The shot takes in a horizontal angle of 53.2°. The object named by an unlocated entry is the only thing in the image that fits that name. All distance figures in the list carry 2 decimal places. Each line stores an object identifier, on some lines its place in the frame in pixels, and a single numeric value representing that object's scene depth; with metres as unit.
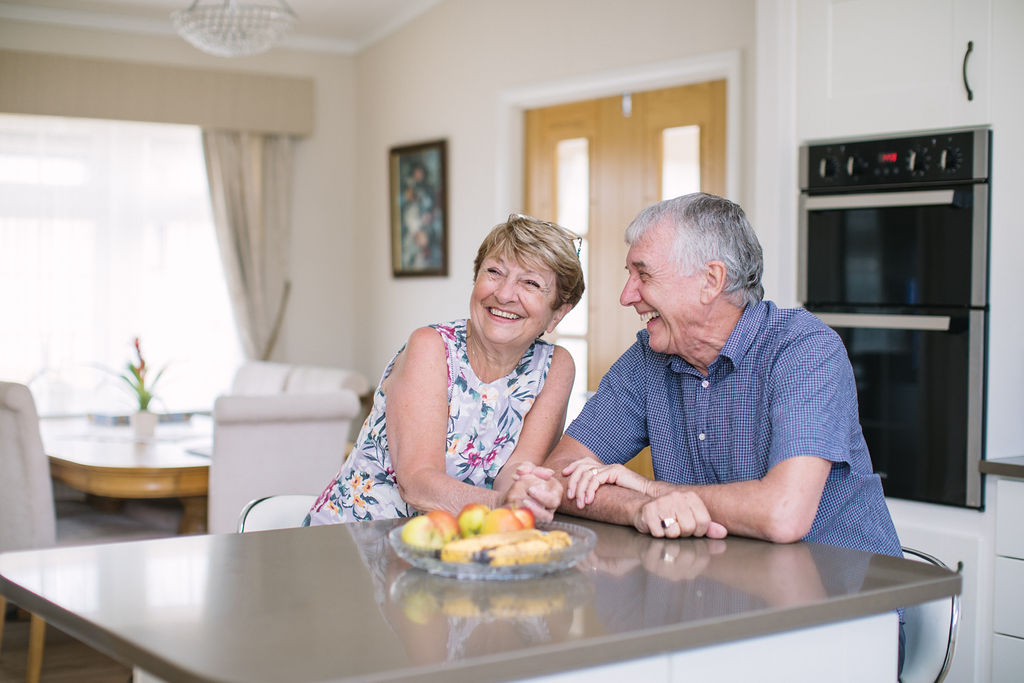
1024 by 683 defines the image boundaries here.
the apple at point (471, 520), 1.35
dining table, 3.38
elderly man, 1.59
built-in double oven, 2.60
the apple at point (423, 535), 1.27
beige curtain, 6.16
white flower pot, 4.23
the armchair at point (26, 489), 3.14
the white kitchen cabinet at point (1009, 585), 2.52
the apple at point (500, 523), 1.34
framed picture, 5.65
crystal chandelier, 4.30
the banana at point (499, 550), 1.23
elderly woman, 1.92
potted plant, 4.23
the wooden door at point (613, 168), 4.10
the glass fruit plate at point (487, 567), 1.23
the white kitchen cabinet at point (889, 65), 2.61
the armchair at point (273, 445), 3.18
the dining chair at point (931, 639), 1.56
